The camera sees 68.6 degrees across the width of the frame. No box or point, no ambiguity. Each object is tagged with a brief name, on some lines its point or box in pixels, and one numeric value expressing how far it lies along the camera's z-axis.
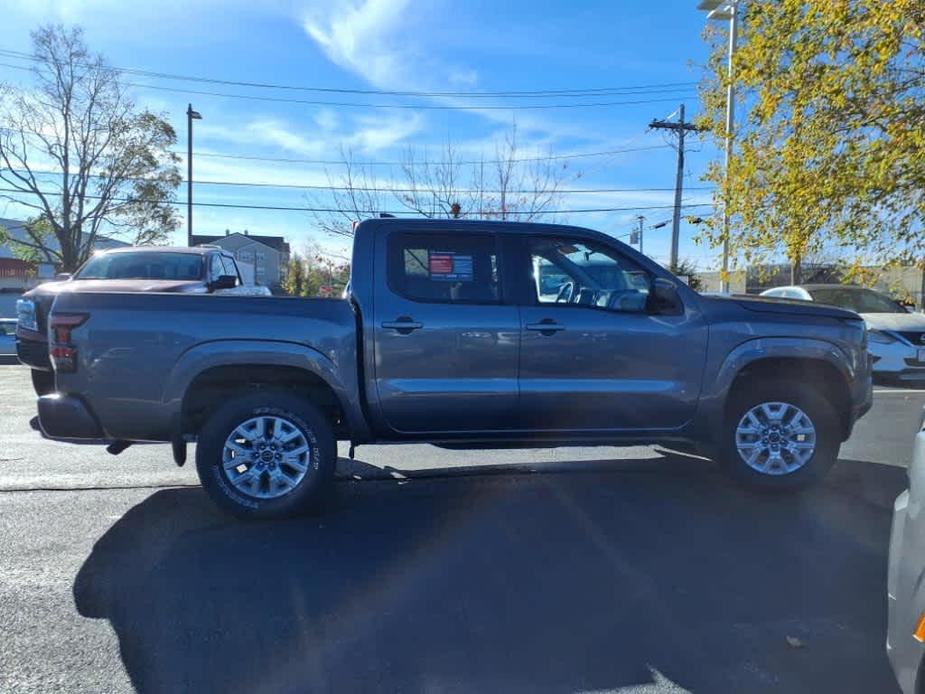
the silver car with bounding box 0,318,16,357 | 14.91
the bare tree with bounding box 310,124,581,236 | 20.67
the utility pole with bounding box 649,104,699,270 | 27.83
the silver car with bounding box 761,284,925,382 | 10.79
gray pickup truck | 4.40
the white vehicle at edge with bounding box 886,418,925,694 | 2.07
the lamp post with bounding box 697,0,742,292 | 14.46
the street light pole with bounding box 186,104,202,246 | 27.00
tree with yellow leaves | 10.71
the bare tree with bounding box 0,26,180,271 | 23.30
